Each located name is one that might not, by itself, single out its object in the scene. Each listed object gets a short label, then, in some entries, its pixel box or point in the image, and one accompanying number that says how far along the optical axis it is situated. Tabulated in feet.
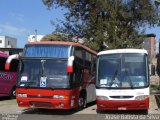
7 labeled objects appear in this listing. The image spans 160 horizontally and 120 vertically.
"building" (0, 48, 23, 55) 80.37
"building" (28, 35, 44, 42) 121.05
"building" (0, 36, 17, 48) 185.52
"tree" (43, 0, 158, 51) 52.31
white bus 27.35
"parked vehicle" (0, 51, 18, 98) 39.56
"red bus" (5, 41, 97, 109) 27.32
